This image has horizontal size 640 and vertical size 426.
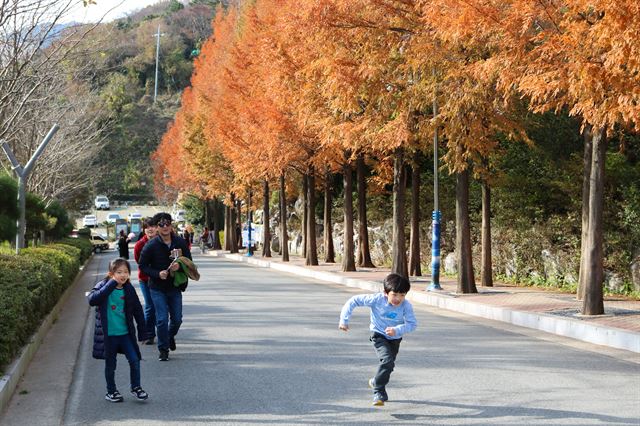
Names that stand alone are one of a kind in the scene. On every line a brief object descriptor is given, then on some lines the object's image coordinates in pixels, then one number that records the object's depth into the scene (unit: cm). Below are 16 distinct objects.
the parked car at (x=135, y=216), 10449
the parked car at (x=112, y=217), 10826
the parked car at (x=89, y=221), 10694
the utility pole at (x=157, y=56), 15794
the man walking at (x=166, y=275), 1099
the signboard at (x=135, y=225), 9540
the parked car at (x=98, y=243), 6925
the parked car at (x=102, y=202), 12862
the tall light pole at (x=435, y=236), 2228
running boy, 790
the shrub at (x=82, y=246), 4041
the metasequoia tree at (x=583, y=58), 1213
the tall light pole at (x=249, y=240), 5132
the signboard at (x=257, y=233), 6288
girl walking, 839
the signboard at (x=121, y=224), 9250
